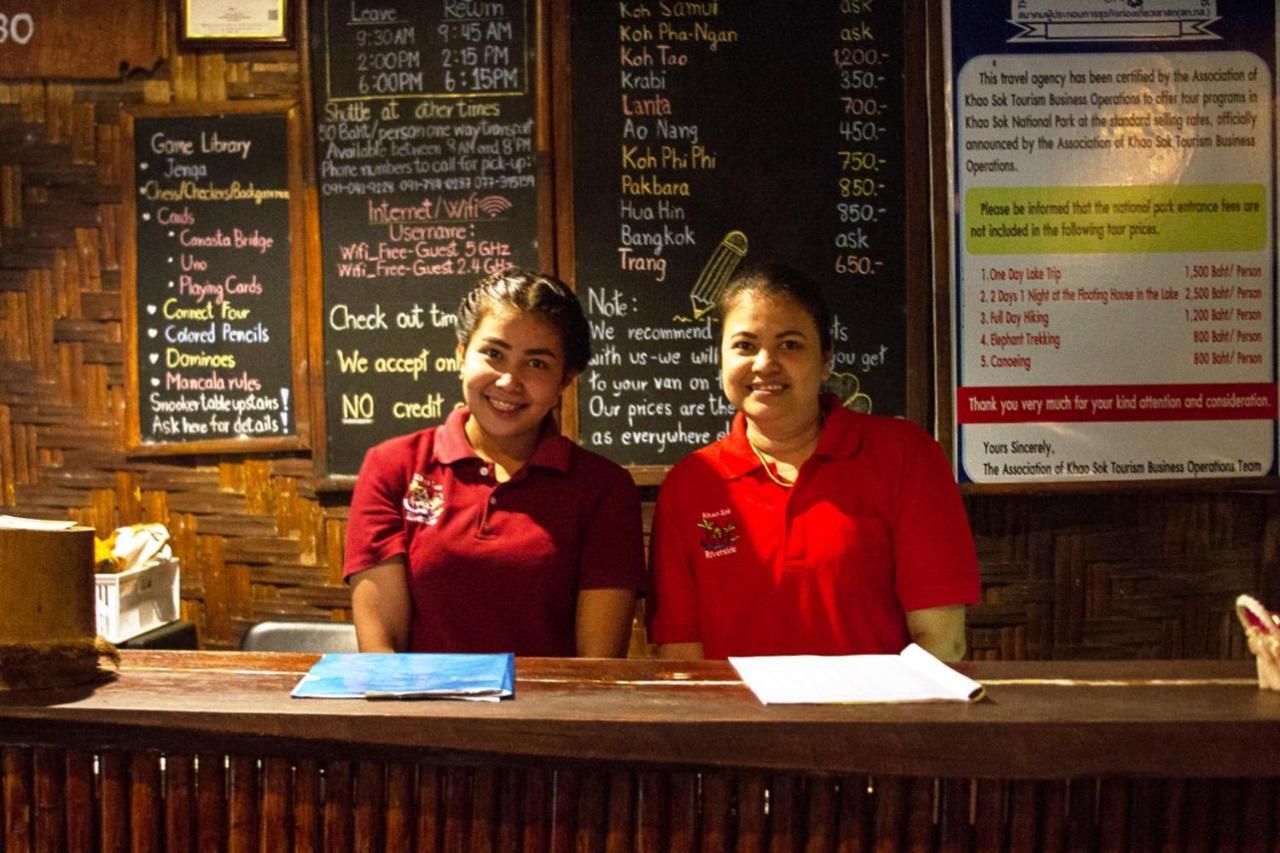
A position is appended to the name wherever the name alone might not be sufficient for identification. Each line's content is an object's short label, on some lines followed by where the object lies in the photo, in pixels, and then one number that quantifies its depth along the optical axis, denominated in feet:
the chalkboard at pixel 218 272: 11.09
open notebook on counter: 4.81
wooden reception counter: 4.40
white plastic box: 9.54
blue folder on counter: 4.82
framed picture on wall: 11.00
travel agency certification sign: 10.78
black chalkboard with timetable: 10.99
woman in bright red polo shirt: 6.87
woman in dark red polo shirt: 6.95
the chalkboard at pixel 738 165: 10.91
